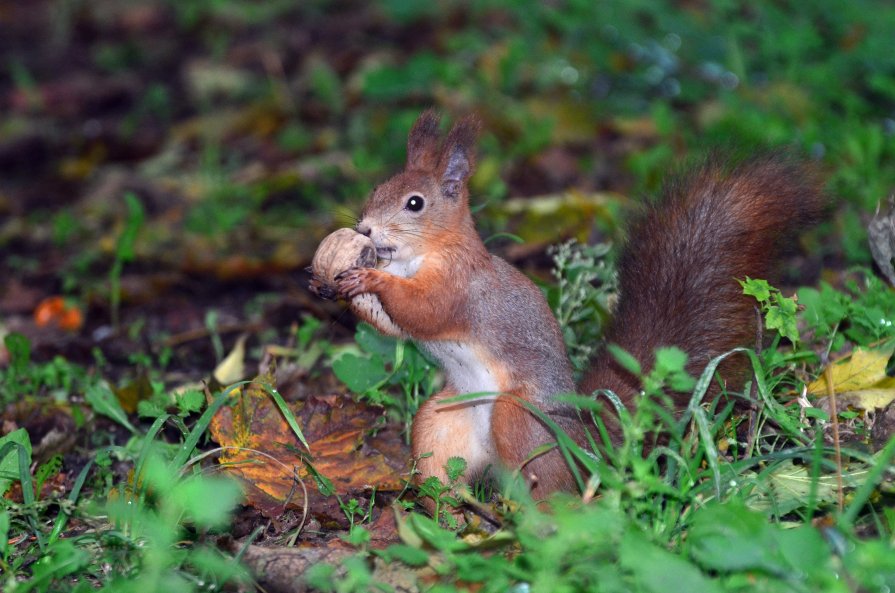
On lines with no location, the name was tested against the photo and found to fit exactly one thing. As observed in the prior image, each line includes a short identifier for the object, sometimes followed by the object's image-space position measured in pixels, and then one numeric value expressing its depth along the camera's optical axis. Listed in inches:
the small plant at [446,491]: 170.9
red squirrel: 178.9
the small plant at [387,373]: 203.5
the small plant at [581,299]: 215.6
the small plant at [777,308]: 168.4
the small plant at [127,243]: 262.8
